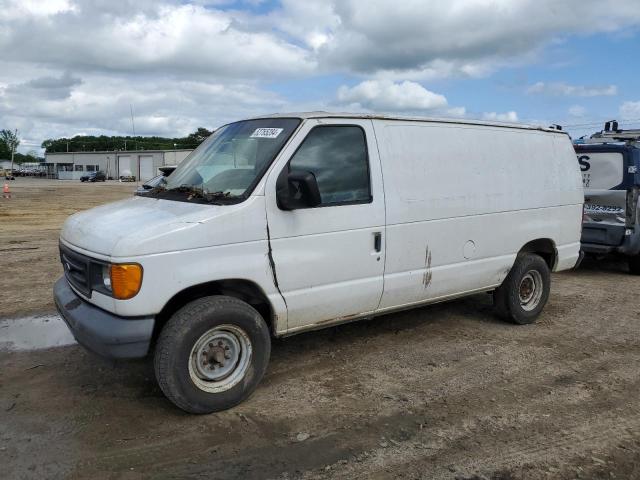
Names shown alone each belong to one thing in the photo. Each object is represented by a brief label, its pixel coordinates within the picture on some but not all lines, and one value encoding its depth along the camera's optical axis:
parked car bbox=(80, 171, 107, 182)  76.56
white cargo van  3.60
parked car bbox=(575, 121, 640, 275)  8.38
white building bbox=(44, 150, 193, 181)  84.50
